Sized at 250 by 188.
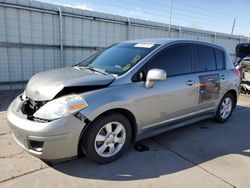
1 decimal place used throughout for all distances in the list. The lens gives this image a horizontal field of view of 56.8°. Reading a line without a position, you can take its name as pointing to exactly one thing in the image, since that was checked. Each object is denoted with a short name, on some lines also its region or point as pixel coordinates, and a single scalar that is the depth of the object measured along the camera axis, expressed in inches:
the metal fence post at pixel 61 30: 290.3
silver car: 106.0
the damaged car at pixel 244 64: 307.5
